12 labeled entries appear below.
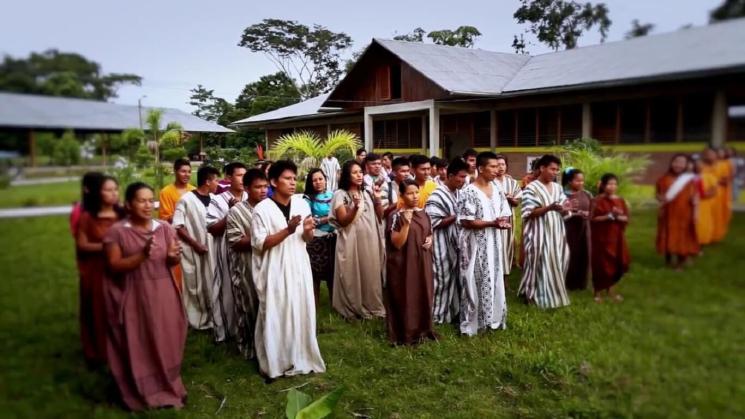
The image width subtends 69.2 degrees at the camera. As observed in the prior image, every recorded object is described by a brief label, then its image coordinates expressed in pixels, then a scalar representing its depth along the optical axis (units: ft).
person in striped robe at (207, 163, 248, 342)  16.06
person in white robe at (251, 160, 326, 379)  13.07
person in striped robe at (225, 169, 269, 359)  13.96
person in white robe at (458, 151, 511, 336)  15.76
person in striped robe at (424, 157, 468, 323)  17.21
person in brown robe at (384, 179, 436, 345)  15.58
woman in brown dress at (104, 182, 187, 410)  10.64
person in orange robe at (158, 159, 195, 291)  10.04
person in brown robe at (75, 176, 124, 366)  7.39
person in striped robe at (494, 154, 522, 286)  13.85
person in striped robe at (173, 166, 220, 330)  15.62
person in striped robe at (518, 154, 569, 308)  14.88
